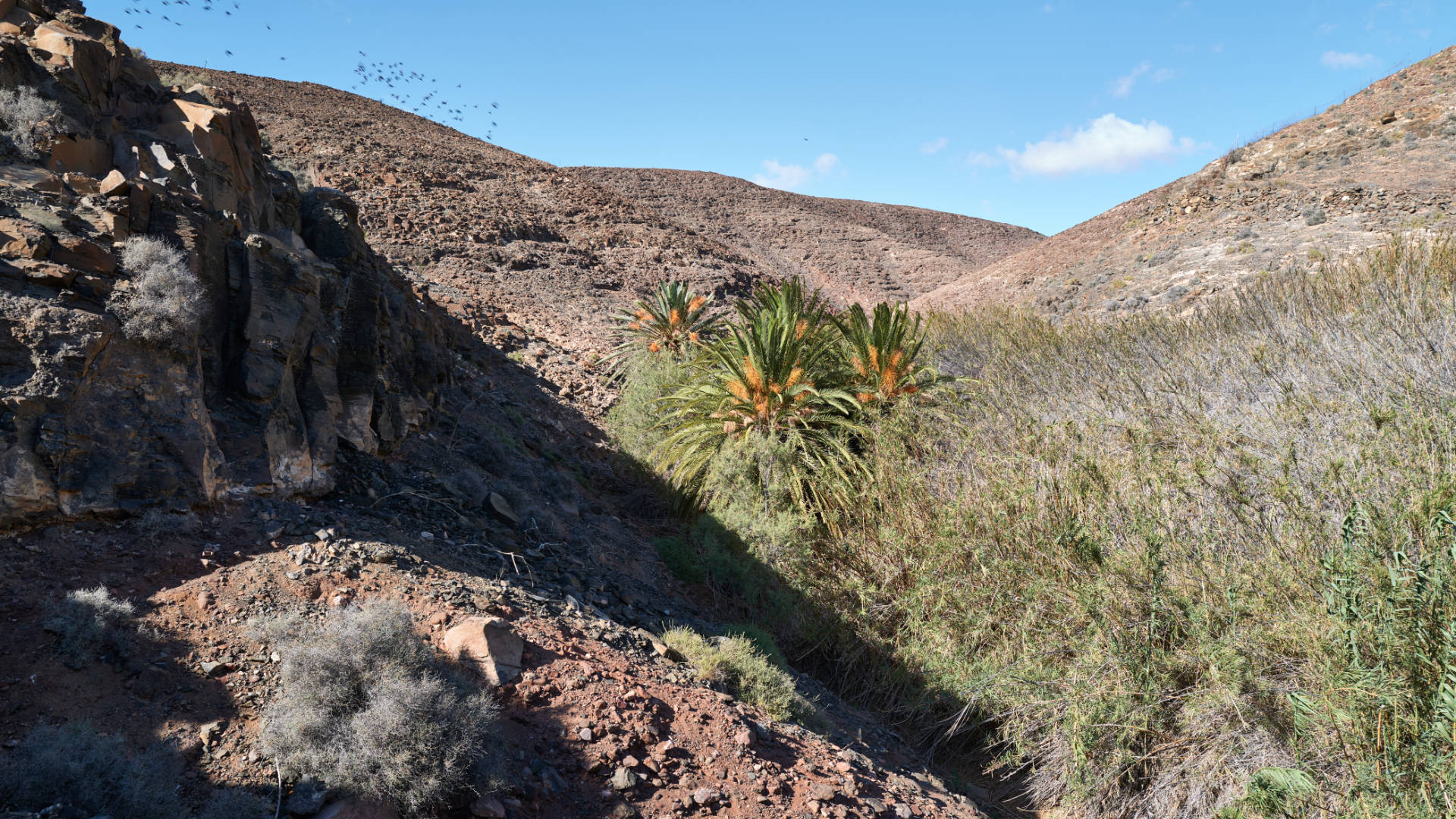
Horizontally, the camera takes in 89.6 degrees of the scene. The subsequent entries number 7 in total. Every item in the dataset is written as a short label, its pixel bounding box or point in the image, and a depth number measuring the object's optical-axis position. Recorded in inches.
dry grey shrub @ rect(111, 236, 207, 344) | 161.0
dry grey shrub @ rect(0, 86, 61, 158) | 177.8
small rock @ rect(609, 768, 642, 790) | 133.0
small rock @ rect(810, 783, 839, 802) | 145.3
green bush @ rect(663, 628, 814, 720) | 182.4
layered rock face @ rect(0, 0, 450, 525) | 146.6
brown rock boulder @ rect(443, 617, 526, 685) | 147.5
